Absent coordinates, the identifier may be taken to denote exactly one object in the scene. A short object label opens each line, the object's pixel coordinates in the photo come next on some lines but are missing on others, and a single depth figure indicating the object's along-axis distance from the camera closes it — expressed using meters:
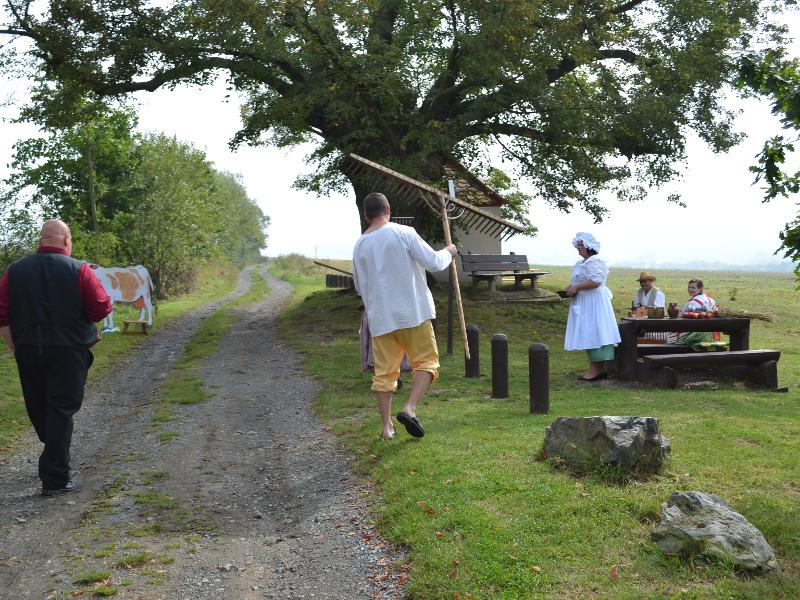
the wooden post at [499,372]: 11.31
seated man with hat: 15.12
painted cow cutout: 21.92
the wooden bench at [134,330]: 22.16
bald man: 7.22
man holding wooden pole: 8.04
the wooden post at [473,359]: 13.80
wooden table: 12.41
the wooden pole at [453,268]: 9.68
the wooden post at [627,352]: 12.62
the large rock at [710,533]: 4.73
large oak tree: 19.64
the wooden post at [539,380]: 9.72
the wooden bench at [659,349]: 13.06
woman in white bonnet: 12.48
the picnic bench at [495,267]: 26.47
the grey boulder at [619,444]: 6.38
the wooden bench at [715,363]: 12.14
